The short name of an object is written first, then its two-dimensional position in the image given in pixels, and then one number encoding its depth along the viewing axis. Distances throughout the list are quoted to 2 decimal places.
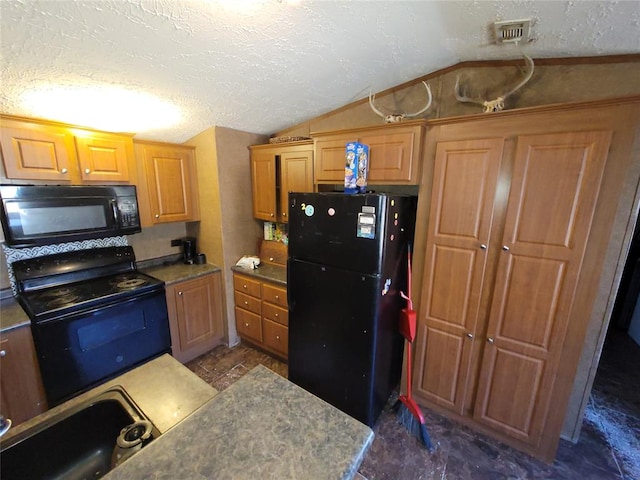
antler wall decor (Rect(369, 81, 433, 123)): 1.83
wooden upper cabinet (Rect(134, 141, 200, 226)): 2.33
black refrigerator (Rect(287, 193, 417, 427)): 1.59
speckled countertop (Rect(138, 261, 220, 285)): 2.38
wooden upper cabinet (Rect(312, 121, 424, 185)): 1.72
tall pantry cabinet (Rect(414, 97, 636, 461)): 1.34
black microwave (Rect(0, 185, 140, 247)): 1.70
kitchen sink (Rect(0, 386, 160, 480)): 0.77
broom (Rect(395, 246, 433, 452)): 1.77
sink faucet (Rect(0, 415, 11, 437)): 0.75
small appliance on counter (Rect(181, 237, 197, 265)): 2.75
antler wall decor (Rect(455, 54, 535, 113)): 1.50
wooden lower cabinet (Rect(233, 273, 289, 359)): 2.40
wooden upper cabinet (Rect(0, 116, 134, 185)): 1.68
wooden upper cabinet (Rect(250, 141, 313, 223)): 2.34
